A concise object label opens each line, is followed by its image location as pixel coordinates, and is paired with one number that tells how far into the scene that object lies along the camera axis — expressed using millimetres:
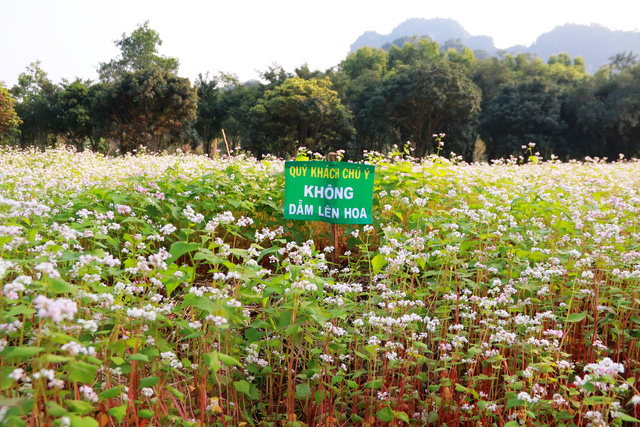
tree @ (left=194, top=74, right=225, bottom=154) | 42969
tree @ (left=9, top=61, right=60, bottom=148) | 39656
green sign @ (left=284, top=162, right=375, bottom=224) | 4301
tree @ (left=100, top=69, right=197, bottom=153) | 30469
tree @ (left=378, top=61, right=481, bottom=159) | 32312
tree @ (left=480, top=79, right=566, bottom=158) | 34188
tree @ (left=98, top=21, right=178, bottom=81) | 45781
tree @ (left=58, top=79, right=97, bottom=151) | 37656
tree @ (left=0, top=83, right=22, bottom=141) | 26938
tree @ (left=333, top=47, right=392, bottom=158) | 35531
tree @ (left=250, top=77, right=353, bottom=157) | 33594
